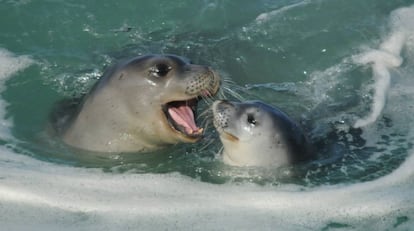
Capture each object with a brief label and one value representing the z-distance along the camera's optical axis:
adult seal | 10.17
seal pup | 10.14
